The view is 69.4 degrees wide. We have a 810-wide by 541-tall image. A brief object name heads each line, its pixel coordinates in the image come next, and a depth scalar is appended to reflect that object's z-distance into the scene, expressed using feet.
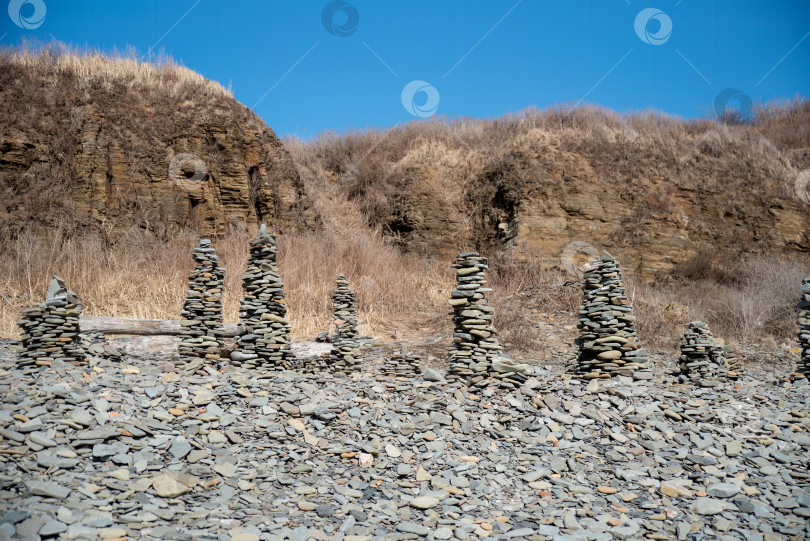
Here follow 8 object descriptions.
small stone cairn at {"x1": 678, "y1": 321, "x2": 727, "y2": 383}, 30.73
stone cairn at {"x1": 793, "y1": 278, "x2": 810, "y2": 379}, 30.83
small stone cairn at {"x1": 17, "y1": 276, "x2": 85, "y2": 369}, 25.20
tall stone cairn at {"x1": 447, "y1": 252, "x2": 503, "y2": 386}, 27.27
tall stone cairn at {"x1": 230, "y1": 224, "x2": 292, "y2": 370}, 28.50
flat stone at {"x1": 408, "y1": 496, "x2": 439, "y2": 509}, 17.60
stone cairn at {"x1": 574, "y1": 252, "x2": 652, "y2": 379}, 28.27
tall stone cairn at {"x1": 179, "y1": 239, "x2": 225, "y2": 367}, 28.58
